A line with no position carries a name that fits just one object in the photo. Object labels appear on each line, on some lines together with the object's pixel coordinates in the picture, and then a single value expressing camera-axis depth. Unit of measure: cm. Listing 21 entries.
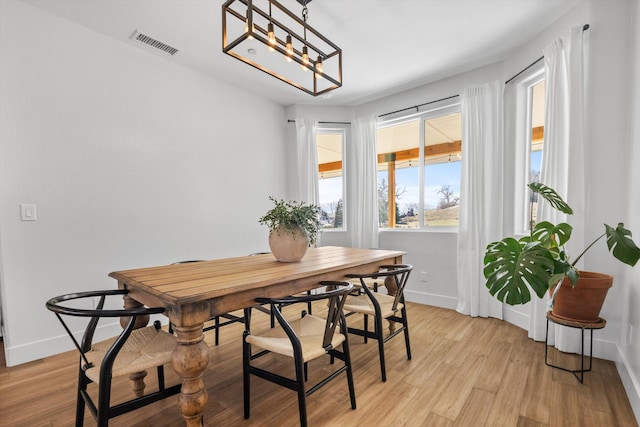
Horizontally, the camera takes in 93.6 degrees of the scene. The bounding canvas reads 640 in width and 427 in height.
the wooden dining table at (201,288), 133
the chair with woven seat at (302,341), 146
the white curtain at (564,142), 234
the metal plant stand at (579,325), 201
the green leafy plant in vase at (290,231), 218
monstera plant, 177
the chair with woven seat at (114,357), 125
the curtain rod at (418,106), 364
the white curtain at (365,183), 418
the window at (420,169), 374
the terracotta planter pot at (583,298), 200
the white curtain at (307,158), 438
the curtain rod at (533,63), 231
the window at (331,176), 462
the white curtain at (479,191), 322
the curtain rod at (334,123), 450
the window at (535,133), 299
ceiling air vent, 278
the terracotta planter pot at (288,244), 218
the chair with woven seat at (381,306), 202
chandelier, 177
